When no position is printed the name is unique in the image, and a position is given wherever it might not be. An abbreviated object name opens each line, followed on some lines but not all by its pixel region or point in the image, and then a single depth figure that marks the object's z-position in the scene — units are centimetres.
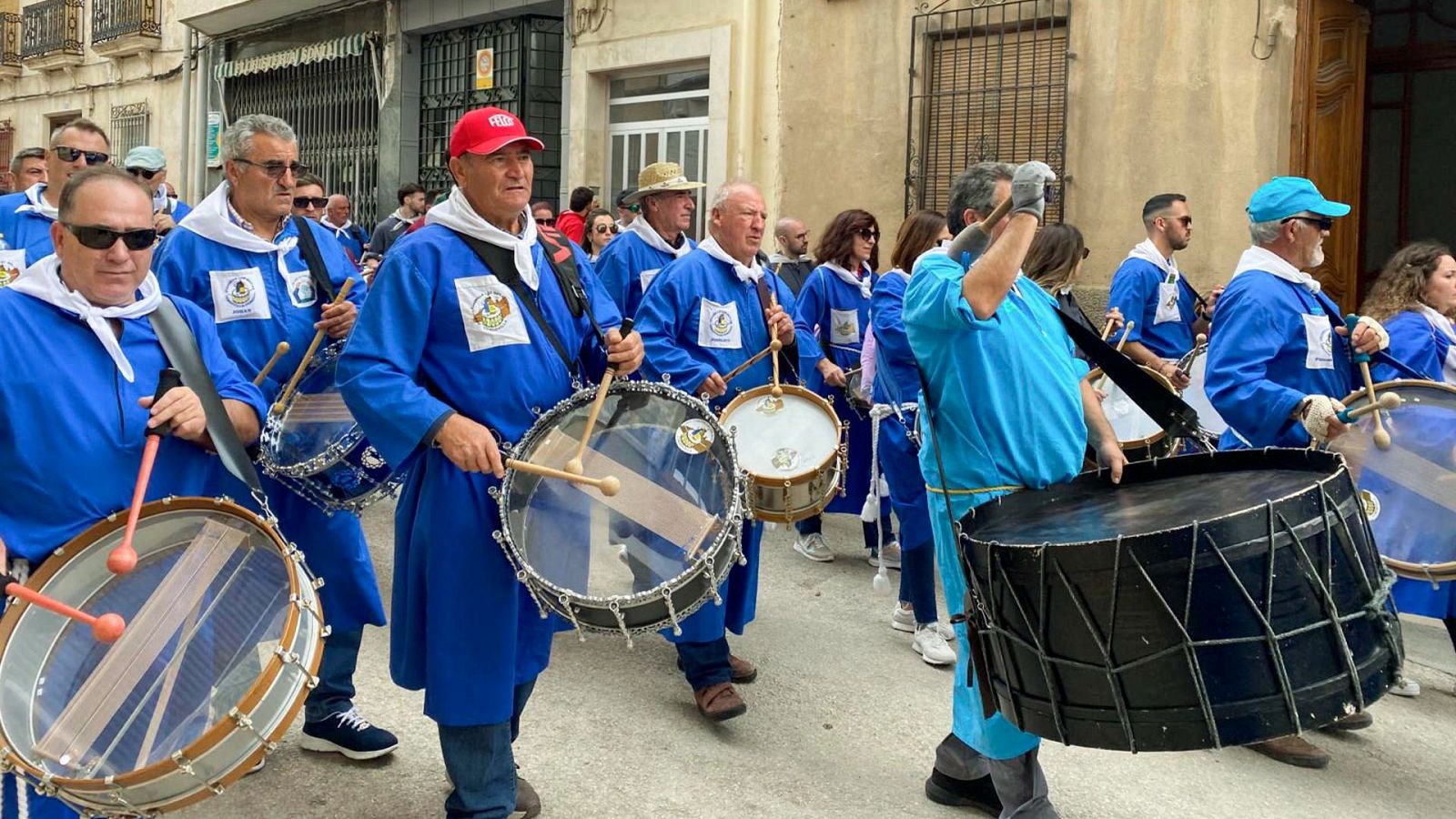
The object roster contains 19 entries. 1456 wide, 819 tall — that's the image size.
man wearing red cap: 356
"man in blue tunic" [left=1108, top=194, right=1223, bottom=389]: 748
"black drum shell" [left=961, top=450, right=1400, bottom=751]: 257
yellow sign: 1697
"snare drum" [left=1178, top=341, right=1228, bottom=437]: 651
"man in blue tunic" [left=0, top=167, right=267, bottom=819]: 304
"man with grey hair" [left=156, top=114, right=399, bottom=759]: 445
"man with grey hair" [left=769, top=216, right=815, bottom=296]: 962
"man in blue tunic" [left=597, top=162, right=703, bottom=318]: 698
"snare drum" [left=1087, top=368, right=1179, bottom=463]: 629
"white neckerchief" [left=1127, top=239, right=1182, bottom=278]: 755
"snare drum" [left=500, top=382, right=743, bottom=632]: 340
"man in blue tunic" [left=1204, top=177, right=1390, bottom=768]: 478
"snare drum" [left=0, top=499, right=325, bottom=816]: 266
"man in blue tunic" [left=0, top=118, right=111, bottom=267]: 625
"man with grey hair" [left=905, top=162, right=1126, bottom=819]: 362
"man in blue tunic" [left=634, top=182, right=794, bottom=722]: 530
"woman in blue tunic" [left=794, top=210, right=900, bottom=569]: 758
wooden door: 962
